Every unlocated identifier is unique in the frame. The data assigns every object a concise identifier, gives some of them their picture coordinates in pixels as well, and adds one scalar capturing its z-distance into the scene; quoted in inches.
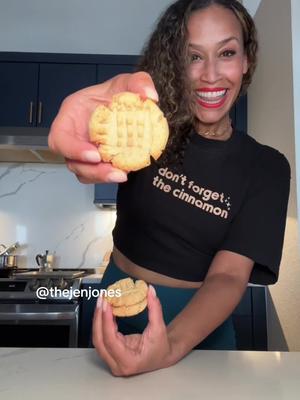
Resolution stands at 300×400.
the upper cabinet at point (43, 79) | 96.3
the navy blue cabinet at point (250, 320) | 77.6
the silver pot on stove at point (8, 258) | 93.2
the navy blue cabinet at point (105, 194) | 93.7
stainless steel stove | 72.8
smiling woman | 33.4
